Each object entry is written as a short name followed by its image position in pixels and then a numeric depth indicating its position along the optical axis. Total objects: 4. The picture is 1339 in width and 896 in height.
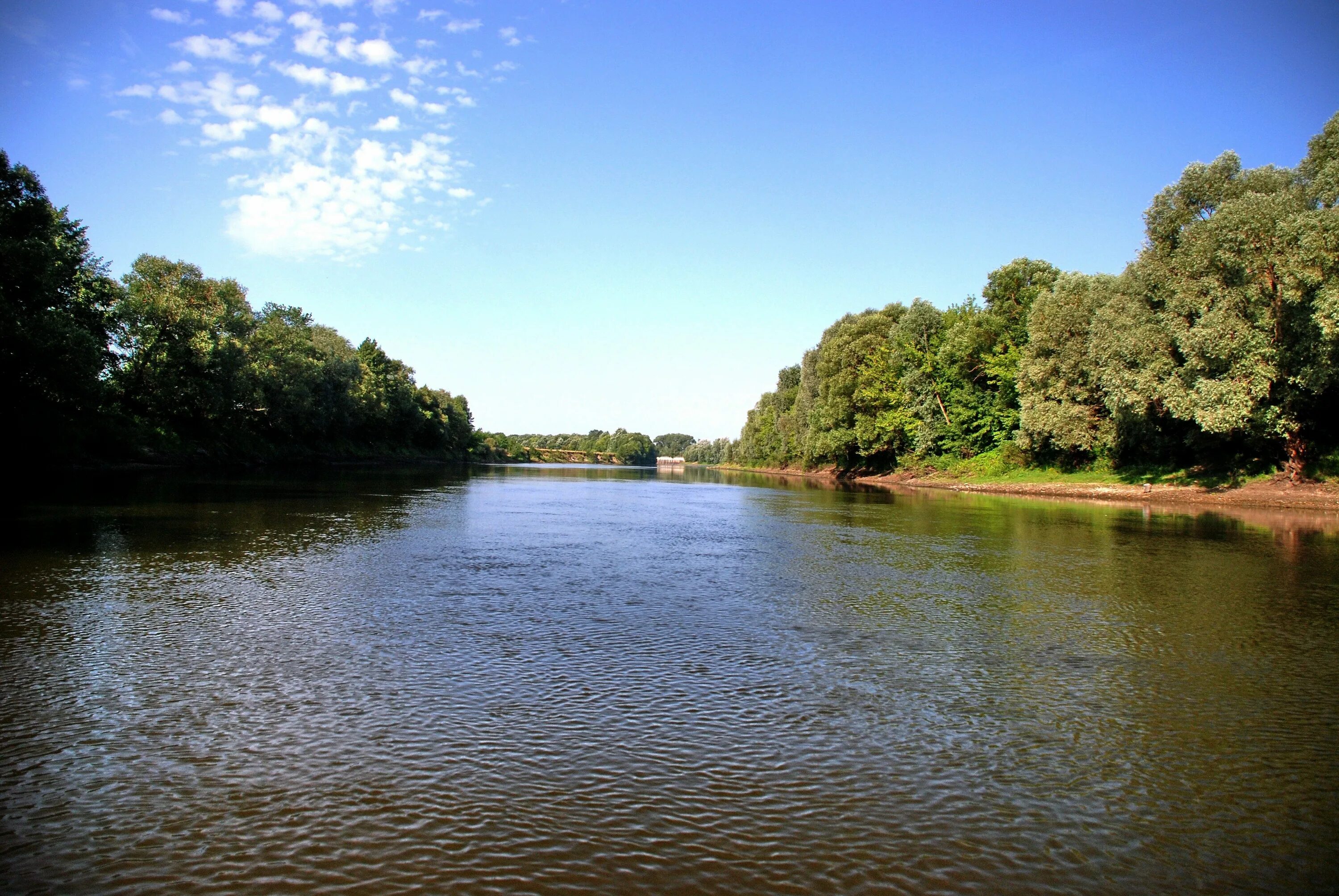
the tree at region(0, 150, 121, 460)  37.50
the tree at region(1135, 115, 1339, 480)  32.12
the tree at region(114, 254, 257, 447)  56.84
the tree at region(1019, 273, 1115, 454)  49.03
